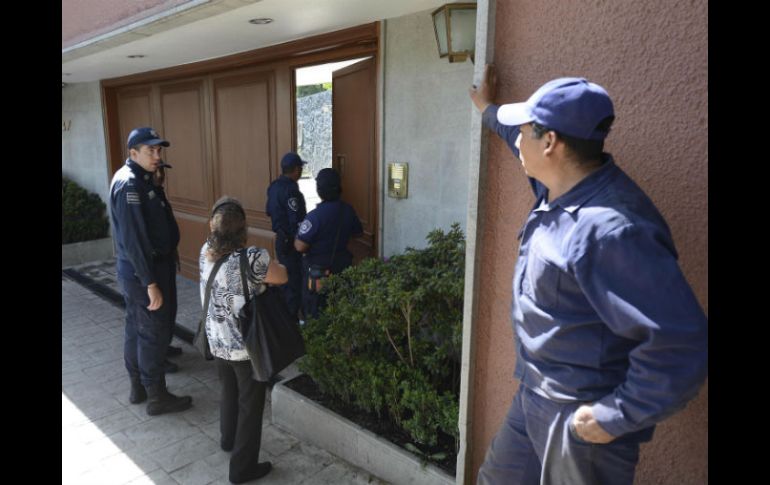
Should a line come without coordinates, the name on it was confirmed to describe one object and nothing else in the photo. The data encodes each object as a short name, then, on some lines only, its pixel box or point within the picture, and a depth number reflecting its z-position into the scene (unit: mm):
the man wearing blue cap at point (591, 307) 1491
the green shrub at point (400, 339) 3203
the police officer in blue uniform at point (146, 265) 3865
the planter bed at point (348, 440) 3109
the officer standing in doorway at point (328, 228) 4613
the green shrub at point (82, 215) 9109
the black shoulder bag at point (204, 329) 3080
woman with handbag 3051
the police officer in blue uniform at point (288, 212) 5281
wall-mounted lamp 3385
